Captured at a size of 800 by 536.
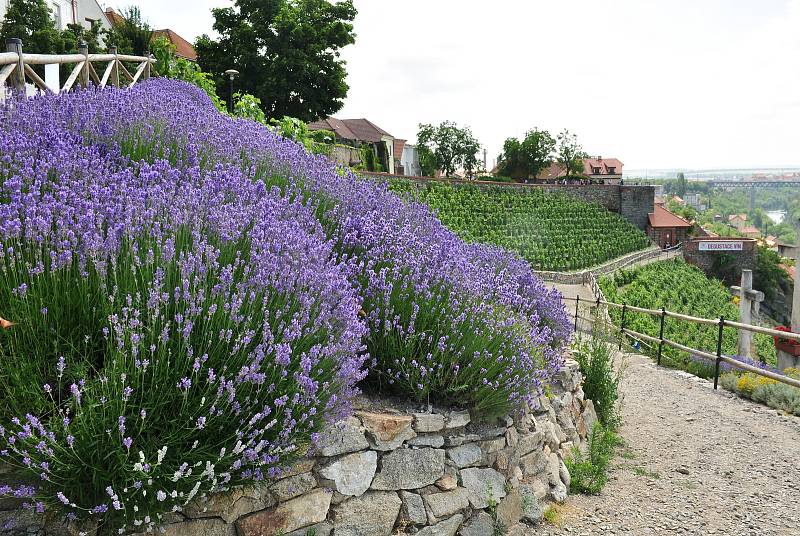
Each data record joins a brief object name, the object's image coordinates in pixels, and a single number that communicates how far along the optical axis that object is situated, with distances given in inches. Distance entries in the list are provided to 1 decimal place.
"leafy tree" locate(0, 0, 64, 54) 772.0
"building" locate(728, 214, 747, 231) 6614.2
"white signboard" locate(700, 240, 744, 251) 1878.3
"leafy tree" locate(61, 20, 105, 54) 829.2
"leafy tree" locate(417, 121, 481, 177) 2532.0
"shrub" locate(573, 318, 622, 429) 249.4
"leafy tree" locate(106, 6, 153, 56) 1014.4
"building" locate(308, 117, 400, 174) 1990.5
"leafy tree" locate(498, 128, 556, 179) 2405.3
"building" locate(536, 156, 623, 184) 2864.2
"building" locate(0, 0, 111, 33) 1082.7
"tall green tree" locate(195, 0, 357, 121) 1055.0
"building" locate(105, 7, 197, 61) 1454.0
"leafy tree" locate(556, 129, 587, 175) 2481.5
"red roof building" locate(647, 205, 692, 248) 1862.8
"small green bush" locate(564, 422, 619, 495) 191.0
